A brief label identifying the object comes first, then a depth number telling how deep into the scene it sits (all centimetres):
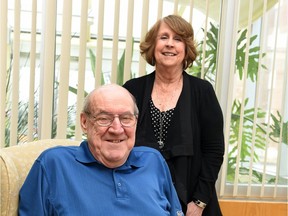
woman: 196
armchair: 136
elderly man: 145
